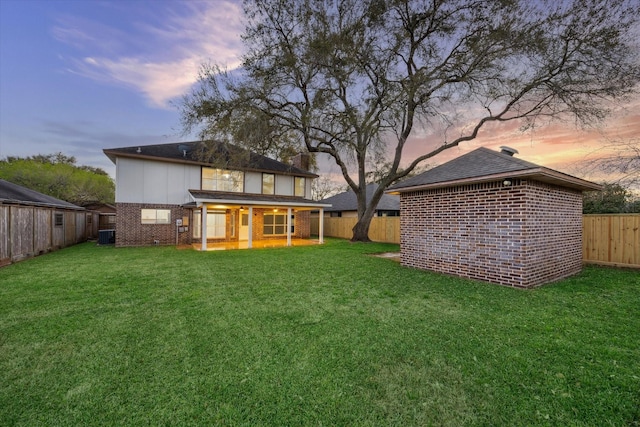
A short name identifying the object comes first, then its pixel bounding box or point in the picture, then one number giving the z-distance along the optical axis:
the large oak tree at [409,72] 10.34
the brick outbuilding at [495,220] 5.79
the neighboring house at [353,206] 24.58
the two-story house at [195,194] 13.79
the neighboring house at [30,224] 8.59
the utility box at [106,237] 14.75
